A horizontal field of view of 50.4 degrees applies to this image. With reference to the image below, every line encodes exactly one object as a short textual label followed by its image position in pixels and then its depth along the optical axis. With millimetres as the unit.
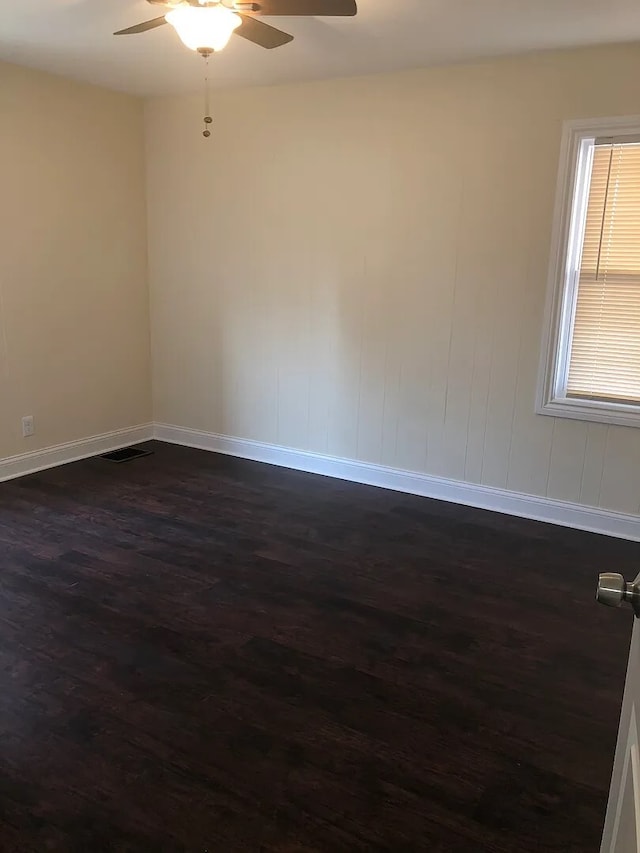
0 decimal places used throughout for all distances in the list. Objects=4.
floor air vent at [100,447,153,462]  4730
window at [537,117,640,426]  3340
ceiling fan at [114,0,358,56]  2340
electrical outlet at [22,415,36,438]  4289
